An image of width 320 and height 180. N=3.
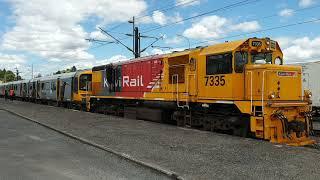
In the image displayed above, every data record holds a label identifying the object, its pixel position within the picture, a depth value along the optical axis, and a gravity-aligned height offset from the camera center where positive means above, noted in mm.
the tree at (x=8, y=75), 174425 +8041
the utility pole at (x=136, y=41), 36344 +4725
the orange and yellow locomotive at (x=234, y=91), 13164 +73
